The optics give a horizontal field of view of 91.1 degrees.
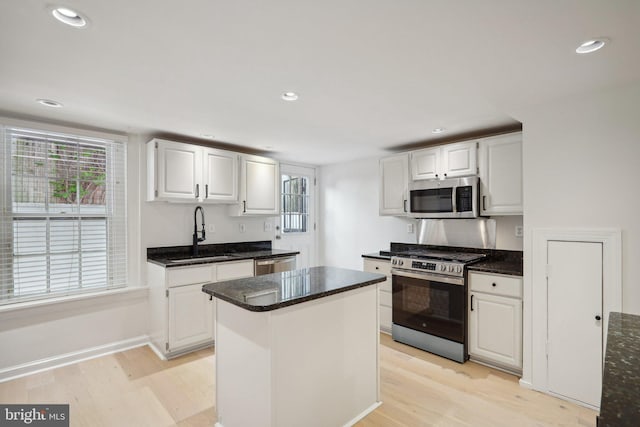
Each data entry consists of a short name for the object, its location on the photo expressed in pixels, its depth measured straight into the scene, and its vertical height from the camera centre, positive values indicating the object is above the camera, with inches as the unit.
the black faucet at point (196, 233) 148.2 -9.1
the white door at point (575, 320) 88.9 -31.7
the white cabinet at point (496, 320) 107.0 -38.3
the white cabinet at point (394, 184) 151.9 +14.5
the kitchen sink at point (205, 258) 128.6 -19.3
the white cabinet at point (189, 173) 129.3 +18.2
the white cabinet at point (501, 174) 115.8 +14.6
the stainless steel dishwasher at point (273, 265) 146.5 -24.8
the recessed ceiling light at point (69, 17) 54.3 +35.3
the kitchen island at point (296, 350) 66.9 -32.4
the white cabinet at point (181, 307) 121.7 -37.4
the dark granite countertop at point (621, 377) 27.5 -18.4
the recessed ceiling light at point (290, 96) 91.5 +35.0
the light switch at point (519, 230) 127.0 -7.3
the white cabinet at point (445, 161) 128.6 +22.5
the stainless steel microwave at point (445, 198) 127.7 +6.5
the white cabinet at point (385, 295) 145.8 -38.6
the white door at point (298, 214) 196.4 -0.4
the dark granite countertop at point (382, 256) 147.3 -20.8
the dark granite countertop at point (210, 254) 128.5 -19.0
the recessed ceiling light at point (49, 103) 96.3 +35.2
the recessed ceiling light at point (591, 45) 63.2 +34.5
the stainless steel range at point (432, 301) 118.2 -35.6
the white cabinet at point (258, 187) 156.6 +13.8
